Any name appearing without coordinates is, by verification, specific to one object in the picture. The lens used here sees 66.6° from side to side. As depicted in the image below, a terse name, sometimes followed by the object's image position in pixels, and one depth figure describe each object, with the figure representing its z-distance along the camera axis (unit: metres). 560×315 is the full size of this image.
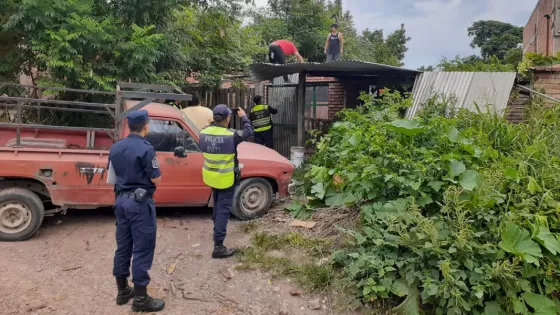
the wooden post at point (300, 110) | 9.19
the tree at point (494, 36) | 30.73
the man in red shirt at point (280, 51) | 9.70
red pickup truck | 5.09
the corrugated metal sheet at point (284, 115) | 10.18
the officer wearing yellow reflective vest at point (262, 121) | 9.25
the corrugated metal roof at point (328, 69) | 7.35
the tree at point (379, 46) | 20.44
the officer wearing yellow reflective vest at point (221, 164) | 4.80
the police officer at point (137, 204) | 3.65
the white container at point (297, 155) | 8.96
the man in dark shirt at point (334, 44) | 10.96
